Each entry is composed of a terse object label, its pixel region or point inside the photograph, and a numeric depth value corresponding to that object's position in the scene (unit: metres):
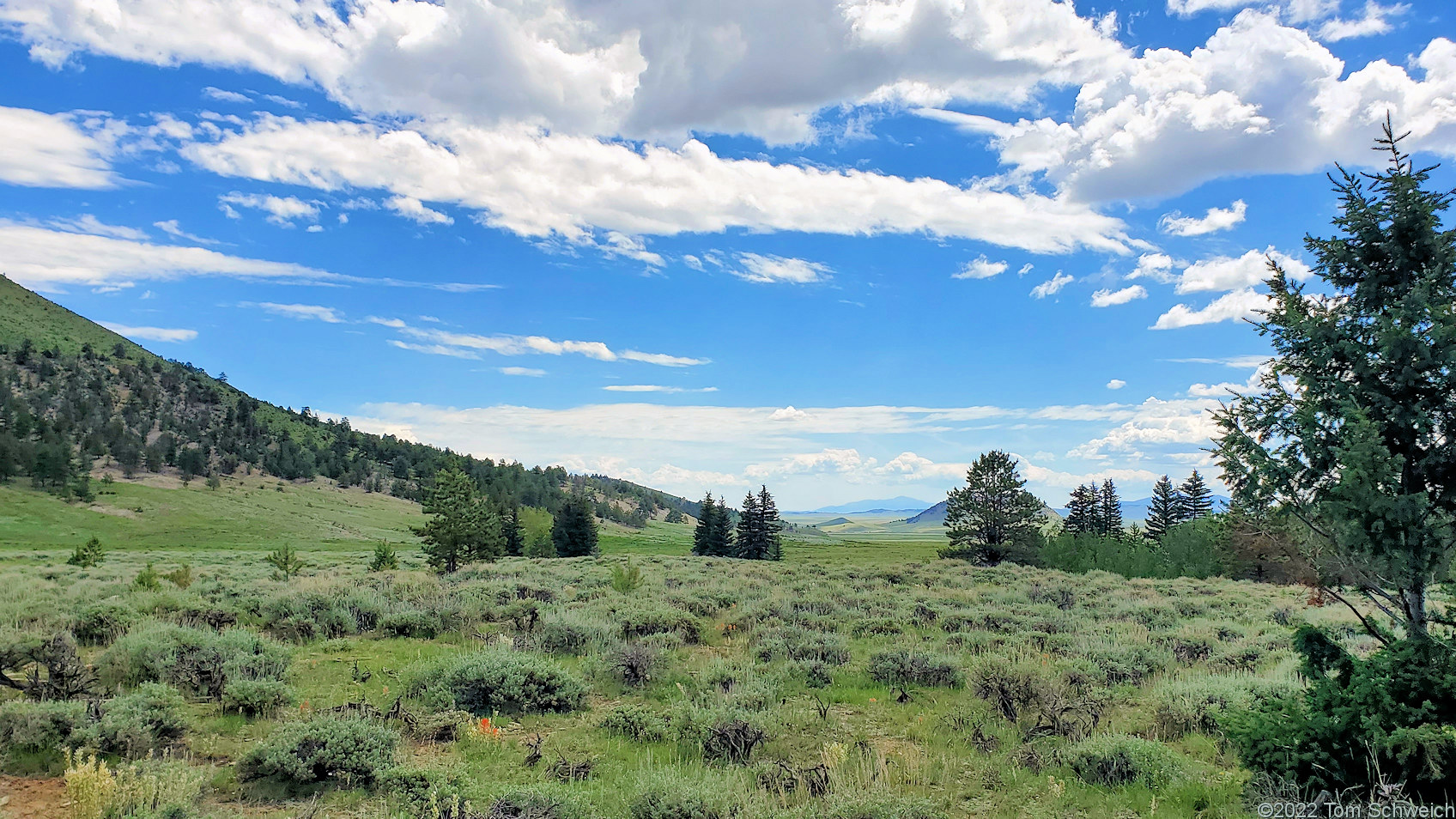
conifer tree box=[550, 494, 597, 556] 78.06
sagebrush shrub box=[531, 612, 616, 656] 13.23
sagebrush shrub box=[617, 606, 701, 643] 14.92
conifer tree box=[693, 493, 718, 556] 84.88
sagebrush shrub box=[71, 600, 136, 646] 12.63
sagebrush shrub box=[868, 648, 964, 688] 11.59
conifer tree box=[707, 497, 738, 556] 84.25
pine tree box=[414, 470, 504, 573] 33.56
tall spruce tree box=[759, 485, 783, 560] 80.31
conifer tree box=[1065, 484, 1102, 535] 73.94
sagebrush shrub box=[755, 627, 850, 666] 12.83
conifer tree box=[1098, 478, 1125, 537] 76.19
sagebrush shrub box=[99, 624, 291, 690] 9.57
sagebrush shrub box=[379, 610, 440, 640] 14.64
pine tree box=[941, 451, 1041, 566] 44.69
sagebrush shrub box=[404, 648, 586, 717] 9.55
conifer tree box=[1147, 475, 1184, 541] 75.88
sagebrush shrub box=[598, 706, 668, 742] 8.62
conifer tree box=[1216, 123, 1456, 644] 6.16
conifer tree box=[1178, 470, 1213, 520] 74.38
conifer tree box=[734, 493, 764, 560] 80.25
